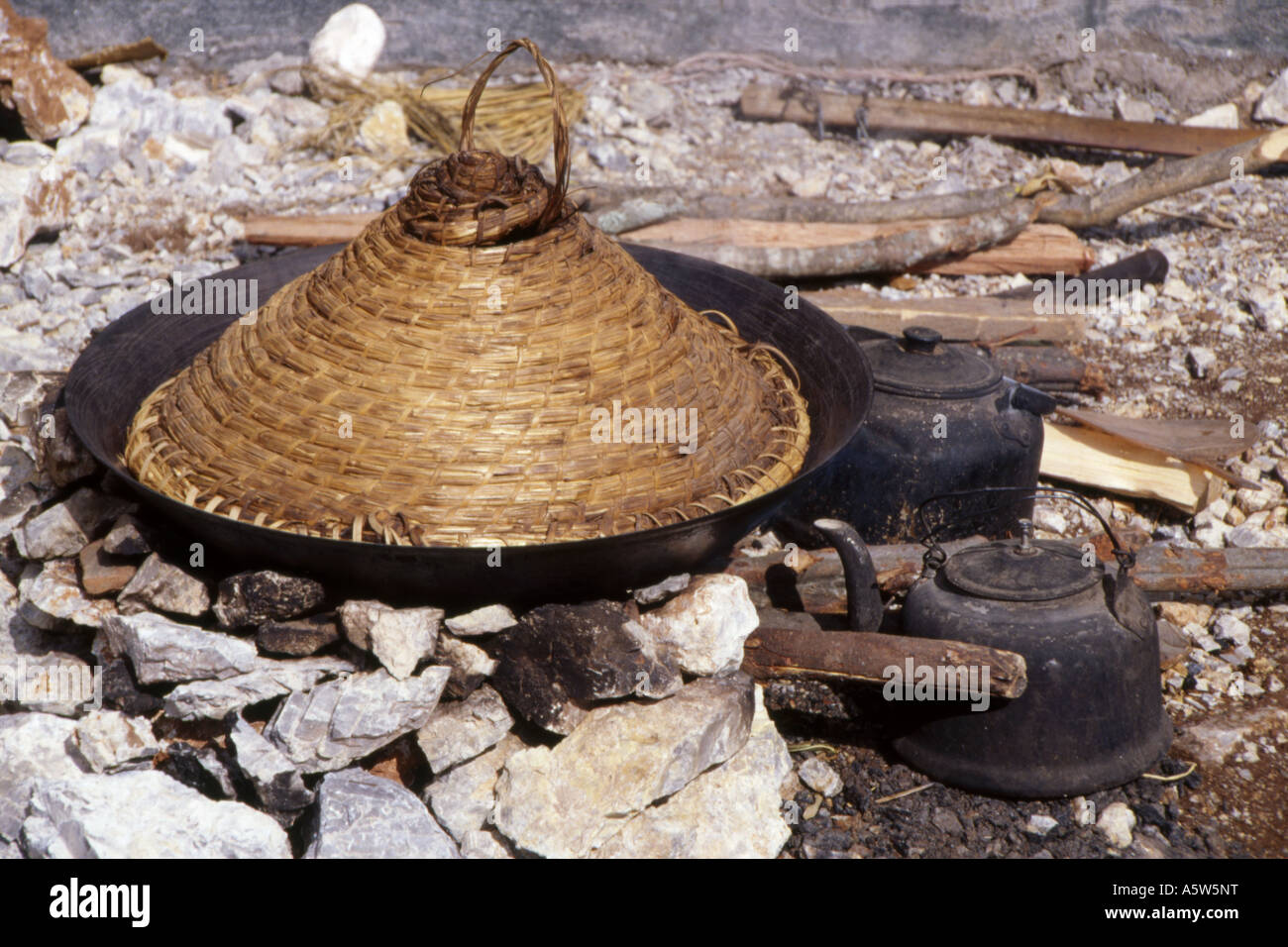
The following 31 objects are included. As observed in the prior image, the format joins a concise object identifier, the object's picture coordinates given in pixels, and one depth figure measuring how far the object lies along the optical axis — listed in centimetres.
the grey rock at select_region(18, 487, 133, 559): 334
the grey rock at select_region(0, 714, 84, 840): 293
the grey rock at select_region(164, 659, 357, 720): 297
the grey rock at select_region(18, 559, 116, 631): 322
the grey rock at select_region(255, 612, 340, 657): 300
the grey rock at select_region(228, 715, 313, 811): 284
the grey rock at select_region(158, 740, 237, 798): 293
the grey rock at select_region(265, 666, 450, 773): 288
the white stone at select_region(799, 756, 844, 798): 338
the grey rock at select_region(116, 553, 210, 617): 307
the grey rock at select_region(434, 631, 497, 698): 300
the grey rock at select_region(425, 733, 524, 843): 296
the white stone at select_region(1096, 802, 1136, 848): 321
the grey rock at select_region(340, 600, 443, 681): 291
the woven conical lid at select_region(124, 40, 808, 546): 286
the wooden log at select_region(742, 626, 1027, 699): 313
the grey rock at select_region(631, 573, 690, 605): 312
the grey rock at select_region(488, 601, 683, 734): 292
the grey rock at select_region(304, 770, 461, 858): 273
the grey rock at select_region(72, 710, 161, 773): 293
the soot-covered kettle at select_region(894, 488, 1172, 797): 323
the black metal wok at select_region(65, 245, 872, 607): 273
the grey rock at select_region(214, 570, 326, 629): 293
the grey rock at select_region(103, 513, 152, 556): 314
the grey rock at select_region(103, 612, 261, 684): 296
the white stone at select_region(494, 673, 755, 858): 287
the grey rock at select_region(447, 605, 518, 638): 295
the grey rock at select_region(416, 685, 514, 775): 298
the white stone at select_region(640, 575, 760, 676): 313
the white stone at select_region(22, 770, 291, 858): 268
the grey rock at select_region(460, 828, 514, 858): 290
